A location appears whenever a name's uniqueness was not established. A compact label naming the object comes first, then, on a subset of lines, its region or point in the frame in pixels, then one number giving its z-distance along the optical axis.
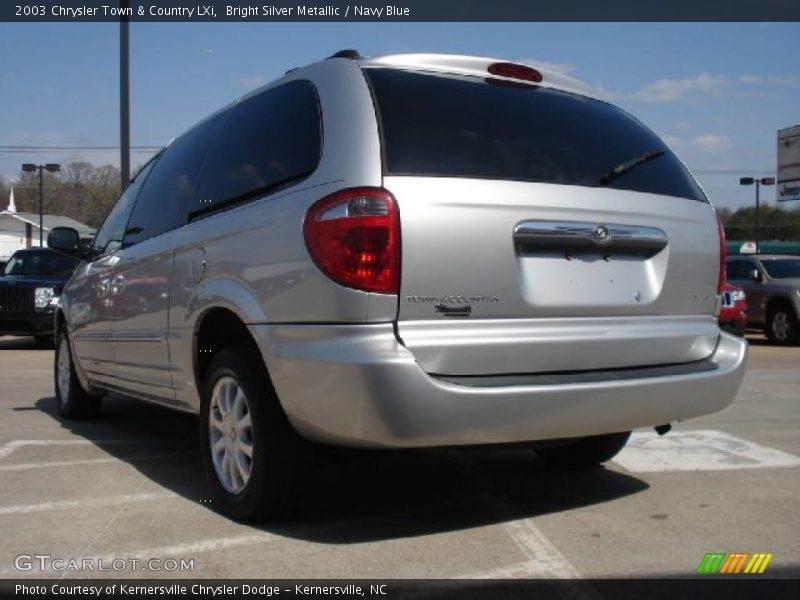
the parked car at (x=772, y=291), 14.22
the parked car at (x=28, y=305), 12.90
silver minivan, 3.01
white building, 63.56
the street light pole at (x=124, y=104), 15.20
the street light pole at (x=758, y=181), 52.38
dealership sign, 36.84
